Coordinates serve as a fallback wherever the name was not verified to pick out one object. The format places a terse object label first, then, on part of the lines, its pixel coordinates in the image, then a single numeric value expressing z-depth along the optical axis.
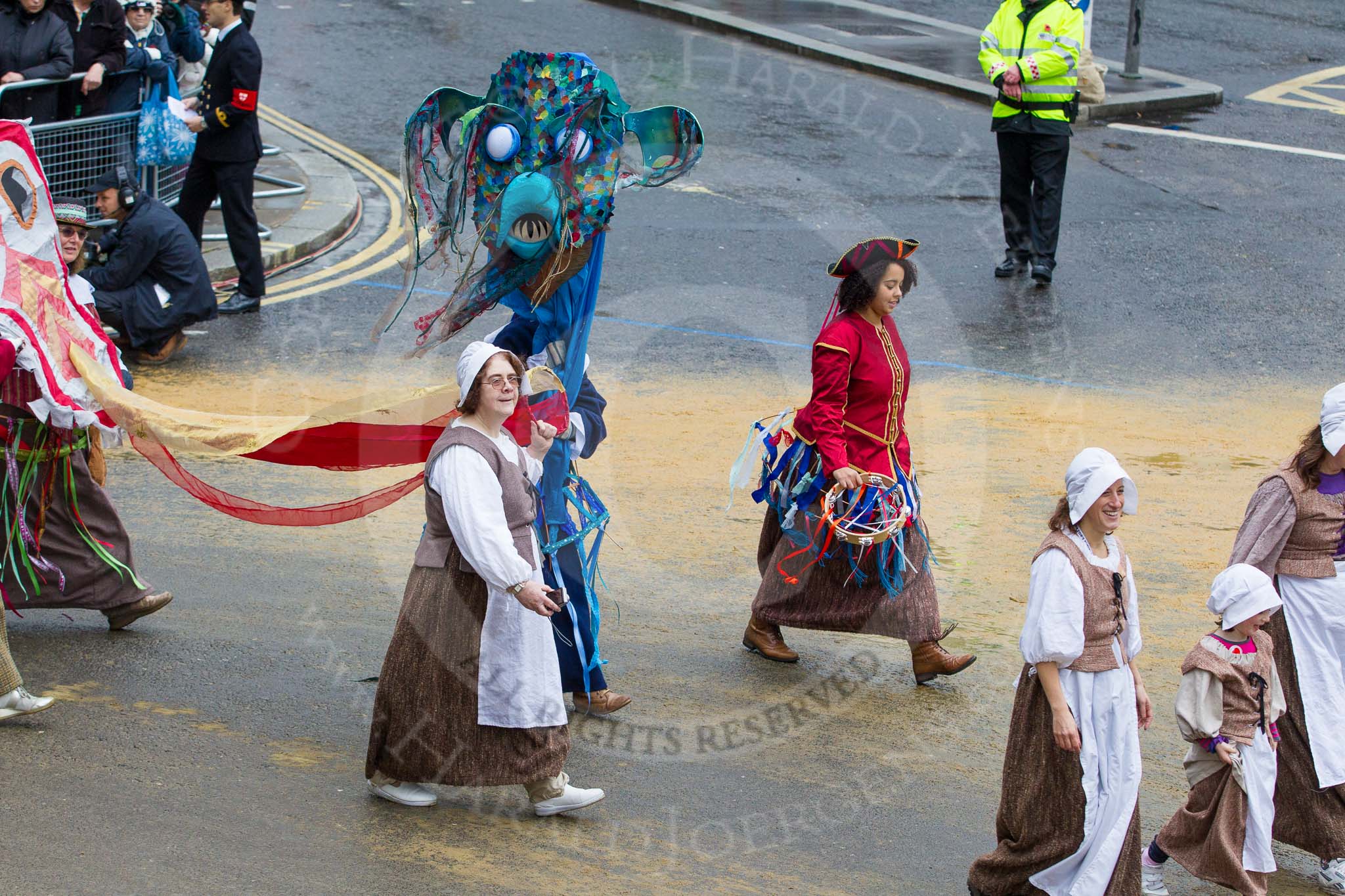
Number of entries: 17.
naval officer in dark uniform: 21.36
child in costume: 9.66
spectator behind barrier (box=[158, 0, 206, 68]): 25.37
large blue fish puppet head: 11.11
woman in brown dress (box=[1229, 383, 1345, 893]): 10.28
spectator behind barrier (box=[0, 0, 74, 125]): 21.64
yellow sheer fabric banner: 11.23
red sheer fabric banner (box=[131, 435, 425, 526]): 11.30
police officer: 23.34
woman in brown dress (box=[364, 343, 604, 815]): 9.87
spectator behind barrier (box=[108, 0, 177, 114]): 21.98
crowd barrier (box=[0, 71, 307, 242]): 21.11
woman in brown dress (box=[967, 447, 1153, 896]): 9.18
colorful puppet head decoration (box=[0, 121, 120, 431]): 11.42
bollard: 33.97
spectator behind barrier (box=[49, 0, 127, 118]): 22.11
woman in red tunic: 12.35
